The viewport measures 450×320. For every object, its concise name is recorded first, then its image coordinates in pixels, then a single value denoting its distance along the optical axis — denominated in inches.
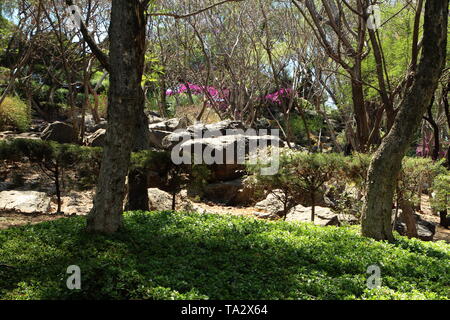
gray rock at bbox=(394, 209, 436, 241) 412.8
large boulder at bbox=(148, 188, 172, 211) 389.7
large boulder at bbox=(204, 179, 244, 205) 494.6
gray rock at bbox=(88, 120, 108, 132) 699.9
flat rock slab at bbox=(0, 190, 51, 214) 363.3
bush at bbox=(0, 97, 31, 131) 684.9
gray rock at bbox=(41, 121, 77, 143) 617.3
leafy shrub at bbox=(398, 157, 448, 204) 343.3
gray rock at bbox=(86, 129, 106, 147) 575.6
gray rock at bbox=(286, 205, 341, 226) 387.9
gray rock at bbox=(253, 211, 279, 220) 432.5
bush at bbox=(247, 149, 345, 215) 349.1
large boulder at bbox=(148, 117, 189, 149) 621.6
